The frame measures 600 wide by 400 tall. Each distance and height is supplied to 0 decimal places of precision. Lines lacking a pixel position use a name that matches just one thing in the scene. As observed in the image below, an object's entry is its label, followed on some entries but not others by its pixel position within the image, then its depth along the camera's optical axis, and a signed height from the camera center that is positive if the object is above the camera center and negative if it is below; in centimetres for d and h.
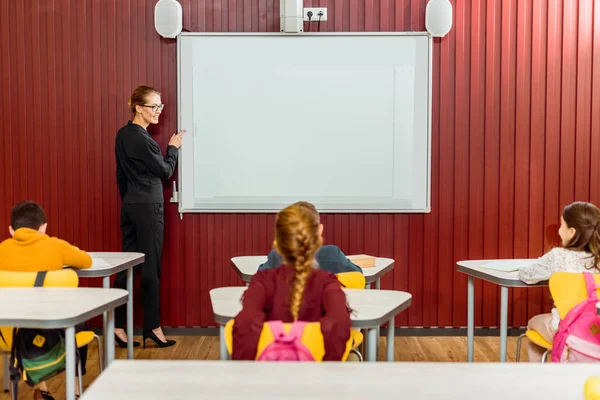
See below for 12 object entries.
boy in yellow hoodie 263 -40
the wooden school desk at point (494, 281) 288 -61
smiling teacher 391 -24
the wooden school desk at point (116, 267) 298 -57
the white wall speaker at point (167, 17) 408 +104
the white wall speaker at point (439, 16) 409 +104
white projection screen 422 +30
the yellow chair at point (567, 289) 250 -56
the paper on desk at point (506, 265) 312 -58
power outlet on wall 416 +109
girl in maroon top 195 -44
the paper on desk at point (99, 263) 311 -56
